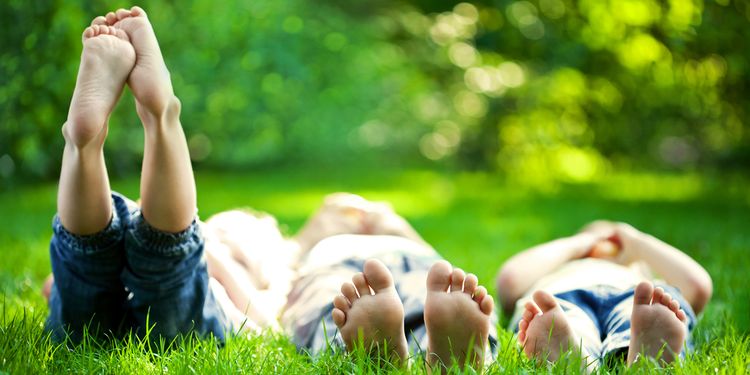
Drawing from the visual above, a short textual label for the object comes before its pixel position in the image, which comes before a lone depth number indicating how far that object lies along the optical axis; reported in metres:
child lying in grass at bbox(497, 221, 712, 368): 3.10
